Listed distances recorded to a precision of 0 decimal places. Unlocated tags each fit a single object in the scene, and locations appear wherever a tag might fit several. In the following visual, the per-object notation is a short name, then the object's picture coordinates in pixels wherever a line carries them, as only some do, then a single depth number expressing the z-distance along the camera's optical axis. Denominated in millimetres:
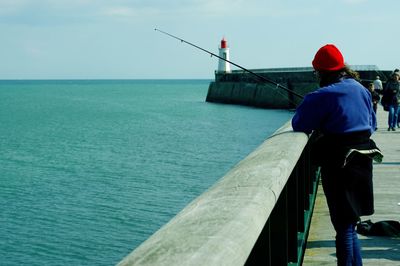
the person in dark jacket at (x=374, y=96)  14794
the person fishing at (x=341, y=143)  3791
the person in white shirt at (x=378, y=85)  22067
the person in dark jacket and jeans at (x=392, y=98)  16688
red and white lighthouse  80188
